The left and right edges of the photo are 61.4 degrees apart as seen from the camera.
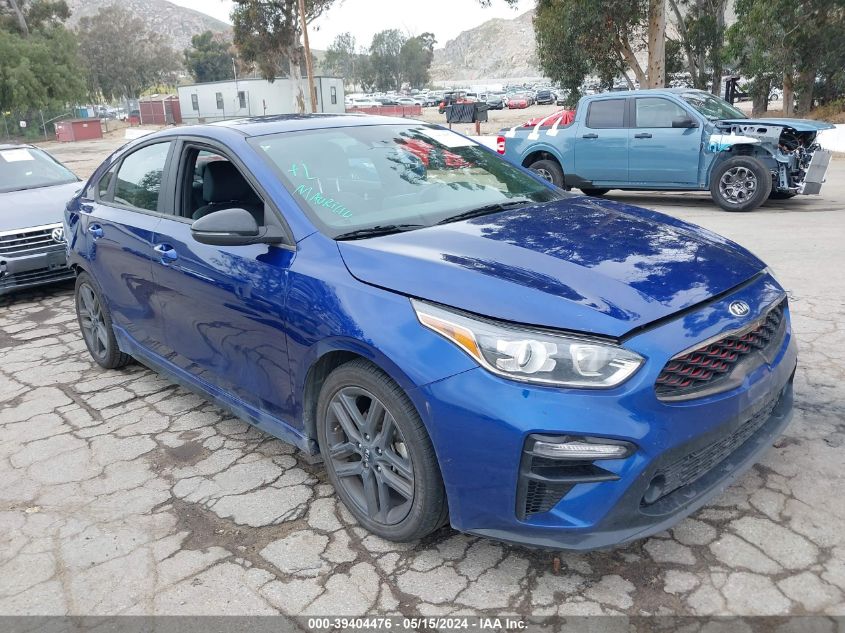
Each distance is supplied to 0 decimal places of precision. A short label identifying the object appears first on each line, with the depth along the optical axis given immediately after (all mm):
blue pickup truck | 9711
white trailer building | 58875
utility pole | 34106
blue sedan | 2275
